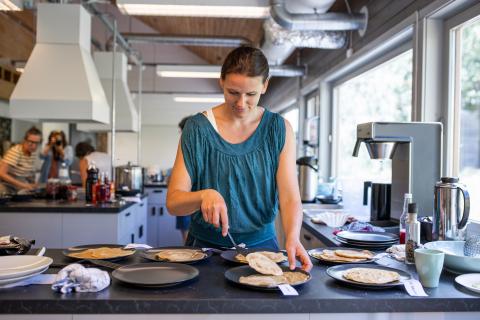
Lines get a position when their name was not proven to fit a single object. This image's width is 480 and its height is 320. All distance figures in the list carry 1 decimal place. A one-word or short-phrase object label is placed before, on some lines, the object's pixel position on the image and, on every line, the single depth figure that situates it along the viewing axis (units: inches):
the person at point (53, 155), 223.6
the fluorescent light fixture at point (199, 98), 339.9
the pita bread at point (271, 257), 56.2
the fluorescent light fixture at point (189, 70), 234.4
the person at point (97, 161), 176.5
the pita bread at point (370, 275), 48.3
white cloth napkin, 45.5
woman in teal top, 63.6
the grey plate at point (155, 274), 46.6
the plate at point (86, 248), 57.4
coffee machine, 86.7
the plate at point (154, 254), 57.1
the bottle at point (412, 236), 59.7
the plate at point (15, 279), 46.0
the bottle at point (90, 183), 142.1
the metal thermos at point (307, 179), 150.0
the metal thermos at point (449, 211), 70.7
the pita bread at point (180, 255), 57.0
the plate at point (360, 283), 47.4
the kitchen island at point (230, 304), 43.3
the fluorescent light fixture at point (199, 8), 119.9
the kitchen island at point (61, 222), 126.2
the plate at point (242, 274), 46.2
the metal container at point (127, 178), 184.1
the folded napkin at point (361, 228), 85.0
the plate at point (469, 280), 48.7
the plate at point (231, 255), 56.7
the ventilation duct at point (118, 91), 218.7
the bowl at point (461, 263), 54.4
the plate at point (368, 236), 73.3
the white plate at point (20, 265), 46.6
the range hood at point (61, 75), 140.5
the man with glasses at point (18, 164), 182.5
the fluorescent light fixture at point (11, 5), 110.0
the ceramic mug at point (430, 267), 48.9
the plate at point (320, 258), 58.8
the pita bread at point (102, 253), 57.5
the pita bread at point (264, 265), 49.8
